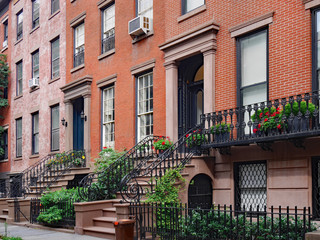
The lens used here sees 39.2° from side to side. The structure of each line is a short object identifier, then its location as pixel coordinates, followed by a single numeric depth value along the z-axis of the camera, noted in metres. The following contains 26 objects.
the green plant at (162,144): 13.28
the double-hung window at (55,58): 21.38
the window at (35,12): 23.84
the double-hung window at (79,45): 19.55
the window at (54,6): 21.80
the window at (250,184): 11.16
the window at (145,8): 15.62
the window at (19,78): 25.24
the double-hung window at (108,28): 17.67
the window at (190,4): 13.49
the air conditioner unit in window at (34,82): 22.80
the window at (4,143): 26.41
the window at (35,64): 23.47
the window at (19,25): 25.64
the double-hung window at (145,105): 15.38
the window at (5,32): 27.76
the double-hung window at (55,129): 20.78
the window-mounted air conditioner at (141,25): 15.27
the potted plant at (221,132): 11.25
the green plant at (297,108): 9.32
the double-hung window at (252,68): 11.44
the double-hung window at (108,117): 17.41
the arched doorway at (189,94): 14.23
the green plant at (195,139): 11.99
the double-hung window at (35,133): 22.91
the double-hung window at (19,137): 24.70
